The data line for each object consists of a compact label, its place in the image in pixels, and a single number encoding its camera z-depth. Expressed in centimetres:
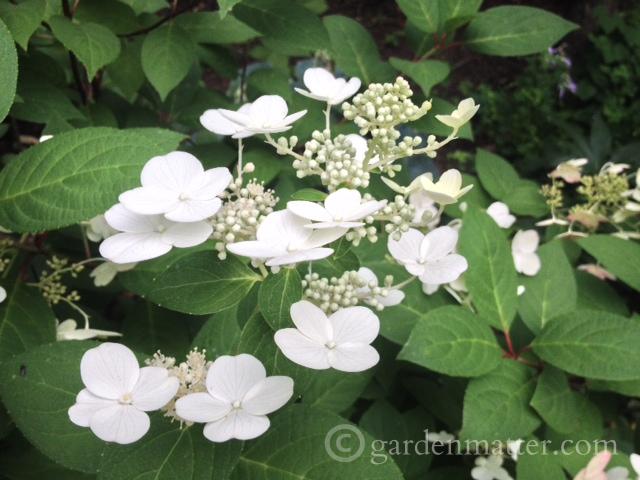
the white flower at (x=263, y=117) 30
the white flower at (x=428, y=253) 31
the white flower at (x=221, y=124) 31
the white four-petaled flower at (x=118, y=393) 26
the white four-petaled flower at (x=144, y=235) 27
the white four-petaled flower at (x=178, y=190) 26
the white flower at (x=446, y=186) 28
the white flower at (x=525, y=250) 49
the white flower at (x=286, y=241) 25
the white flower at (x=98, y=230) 39
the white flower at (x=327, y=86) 32
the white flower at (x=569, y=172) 57
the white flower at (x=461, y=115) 28
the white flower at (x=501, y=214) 52
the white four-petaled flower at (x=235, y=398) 26
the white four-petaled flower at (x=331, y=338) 26
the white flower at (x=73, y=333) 38
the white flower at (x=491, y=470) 45
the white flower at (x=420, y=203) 46
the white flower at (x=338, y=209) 25
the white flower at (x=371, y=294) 29
